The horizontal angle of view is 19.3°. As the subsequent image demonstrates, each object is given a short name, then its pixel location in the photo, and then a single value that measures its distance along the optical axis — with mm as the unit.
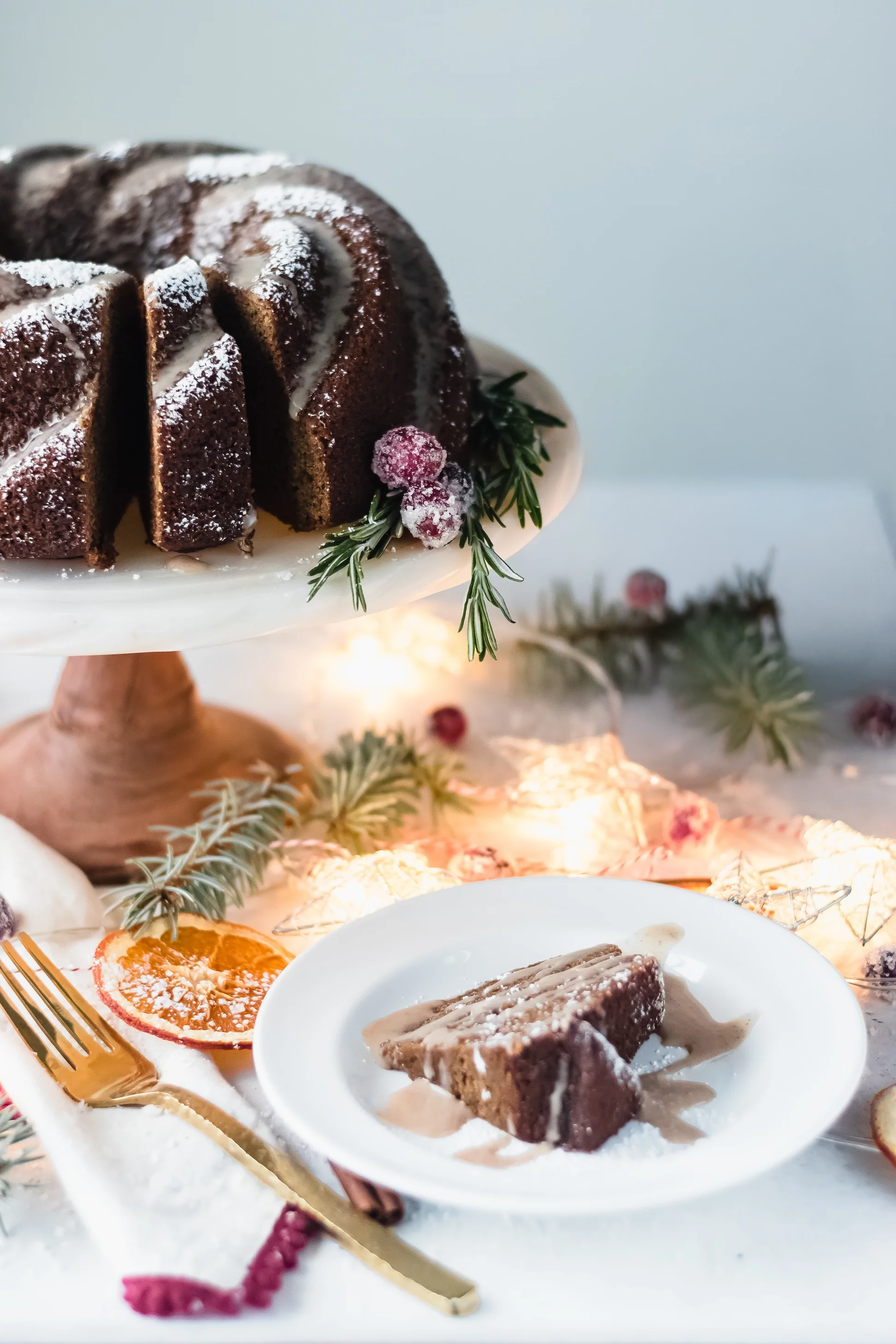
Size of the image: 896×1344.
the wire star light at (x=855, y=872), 684
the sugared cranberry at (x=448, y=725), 825
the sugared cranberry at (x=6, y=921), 700
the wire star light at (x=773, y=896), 684
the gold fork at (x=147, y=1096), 600
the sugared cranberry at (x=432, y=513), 684
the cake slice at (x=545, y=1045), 604
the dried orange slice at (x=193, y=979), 654
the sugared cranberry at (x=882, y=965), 677
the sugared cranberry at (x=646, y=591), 890
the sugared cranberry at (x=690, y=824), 744
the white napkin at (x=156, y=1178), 601
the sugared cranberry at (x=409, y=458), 689
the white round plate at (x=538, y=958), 588
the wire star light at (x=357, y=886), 698
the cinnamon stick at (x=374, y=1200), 610
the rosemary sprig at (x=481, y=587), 683
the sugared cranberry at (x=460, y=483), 690
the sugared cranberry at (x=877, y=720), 801
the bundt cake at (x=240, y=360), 673
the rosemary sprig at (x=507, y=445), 717
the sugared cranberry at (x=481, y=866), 725
